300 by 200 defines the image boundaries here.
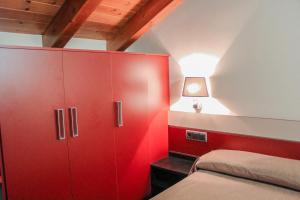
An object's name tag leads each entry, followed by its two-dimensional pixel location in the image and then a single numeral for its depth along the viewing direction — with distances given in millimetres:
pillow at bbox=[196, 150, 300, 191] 1700
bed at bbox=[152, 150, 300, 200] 1633
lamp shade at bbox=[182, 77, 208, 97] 2527
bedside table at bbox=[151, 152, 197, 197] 2574
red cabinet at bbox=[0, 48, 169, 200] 1738
